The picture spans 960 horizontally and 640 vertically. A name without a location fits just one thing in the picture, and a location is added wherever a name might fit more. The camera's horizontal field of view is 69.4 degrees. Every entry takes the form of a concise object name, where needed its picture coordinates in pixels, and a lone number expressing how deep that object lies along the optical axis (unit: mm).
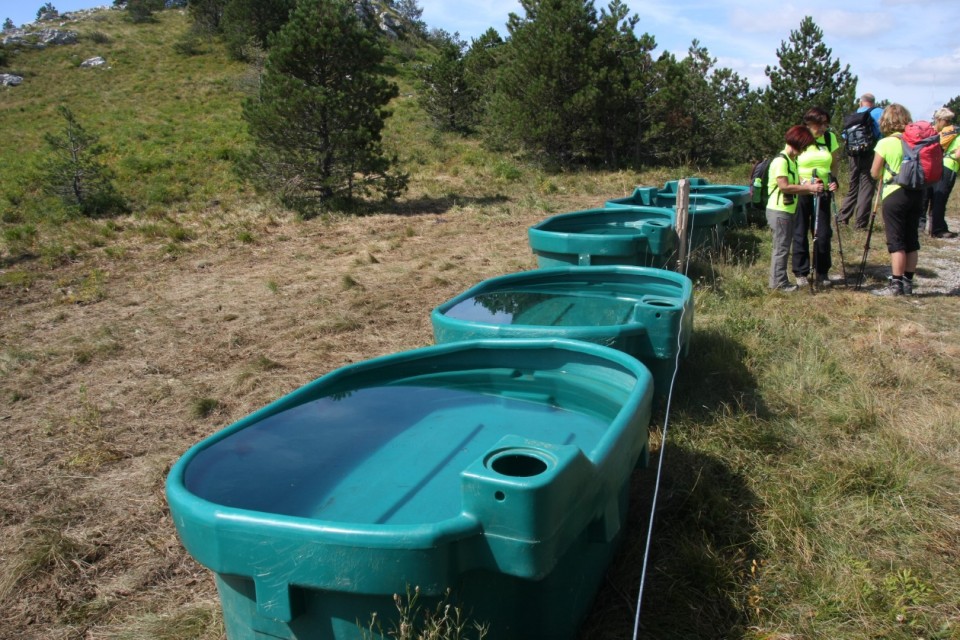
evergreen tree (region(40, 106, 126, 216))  12734
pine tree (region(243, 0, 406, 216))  11484
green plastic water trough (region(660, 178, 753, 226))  9477
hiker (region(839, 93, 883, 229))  8422
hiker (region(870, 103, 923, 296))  5758
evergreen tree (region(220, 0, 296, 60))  28812
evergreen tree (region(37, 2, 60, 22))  43000
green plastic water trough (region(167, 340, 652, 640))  1597
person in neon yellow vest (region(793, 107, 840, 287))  5883
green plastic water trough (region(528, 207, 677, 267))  5207
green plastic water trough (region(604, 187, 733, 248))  7355
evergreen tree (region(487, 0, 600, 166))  15516
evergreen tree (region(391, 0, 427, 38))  51219
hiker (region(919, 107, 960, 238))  8811
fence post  5883
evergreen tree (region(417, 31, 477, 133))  22703
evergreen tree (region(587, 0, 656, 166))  15969
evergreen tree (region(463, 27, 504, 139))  22266
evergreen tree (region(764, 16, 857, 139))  13367
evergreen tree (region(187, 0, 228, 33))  36719
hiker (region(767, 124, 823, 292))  5914
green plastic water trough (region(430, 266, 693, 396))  3354
